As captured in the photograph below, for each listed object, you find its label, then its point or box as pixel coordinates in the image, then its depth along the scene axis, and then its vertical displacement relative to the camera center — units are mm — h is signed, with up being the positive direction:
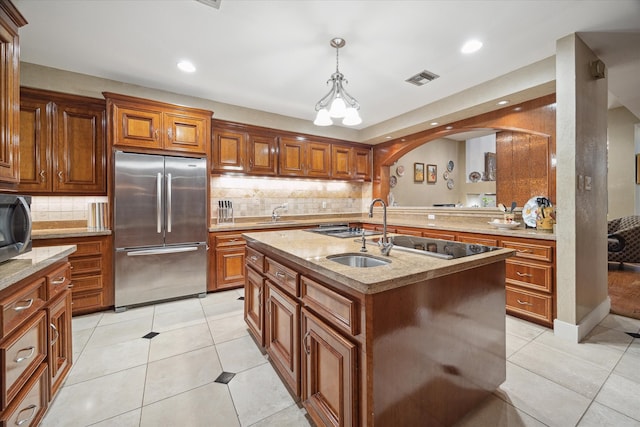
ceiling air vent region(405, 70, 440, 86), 3026 +1558
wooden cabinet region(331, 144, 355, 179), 4918 +950
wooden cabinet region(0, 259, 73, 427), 1133 -646
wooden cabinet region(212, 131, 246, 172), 3770 +896
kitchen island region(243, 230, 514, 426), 1082 -577
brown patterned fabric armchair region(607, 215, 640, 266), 4332 -497
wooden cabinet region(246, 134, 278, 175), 4043 +901
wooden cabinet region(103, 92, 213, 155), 2994 +1048
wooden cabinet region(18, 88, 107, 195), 2775 +768
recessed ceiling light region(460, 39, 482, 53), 2429 +1532
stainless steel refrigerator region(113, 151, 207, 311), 3004 -162
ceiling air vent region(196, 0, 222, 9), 1934 +1522
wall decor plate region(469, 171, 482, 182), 7244 +968
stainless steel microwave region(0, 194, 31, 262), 1376 -58
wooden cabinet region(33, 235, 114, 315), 2820 -632
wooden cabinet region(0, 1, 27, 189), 1577 +738
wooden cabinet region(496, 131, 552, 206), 4277 +772
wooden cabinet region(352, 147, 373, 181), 5230 +976
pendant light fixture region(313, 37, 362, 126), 2246 +886
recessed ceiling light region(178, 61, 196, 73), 2802 +1560
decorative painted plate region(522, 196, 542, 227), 2906 -2
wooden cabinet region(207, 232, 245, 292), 3561 -641
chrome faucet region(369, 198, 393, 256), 1521 -199
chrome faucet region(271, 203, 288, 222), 4441 +3
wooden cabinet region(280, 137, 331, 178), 4371 +931
